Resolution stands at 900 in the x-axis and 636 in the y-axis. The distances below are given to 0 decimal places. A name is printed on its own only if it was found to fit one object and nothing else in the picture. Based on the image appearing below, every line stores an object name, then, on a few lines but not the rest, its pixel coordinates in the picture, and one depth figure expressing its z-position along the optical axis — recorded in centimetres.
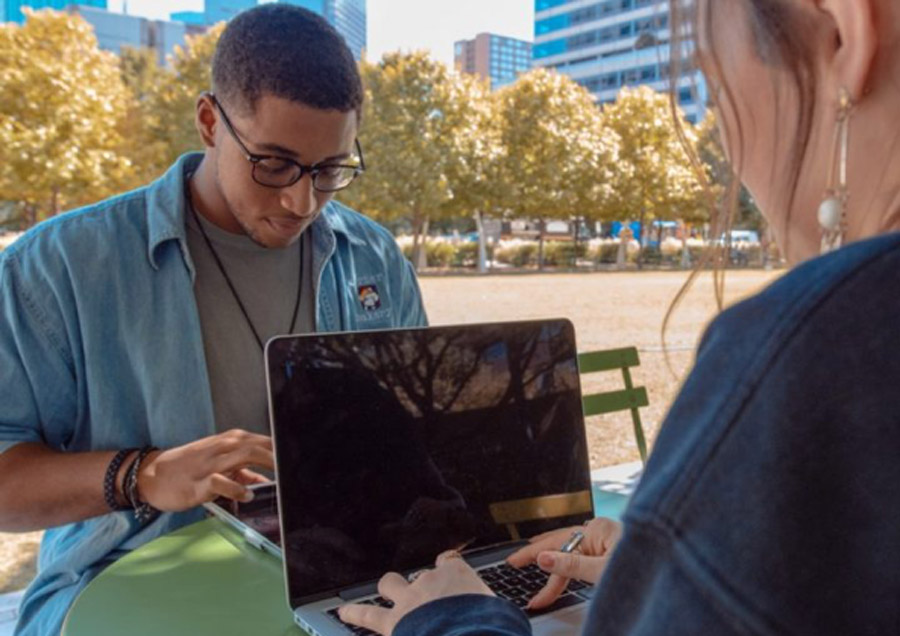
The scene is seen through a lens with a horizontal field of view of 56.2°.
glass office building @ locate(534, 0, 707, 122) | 4456
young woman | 37
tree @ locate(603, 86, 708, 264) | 2506
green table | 114
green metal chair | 260
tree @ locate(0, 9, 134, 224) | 955
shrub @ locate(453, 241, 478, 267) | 2570
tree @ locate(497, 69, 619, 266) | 2283
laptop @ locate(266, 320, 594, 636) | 110
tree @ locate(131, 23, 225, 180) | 1480
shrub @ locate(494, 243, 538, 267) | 2731
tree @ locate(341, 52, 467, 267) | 1852
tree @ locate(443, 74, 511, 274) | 2016
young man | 152
